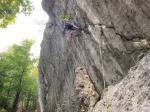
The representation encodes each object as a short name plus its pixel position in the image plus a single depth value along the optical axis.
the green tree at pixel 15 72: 14.64
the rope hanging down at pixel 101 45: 5.75
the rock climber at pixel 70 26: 7.03
